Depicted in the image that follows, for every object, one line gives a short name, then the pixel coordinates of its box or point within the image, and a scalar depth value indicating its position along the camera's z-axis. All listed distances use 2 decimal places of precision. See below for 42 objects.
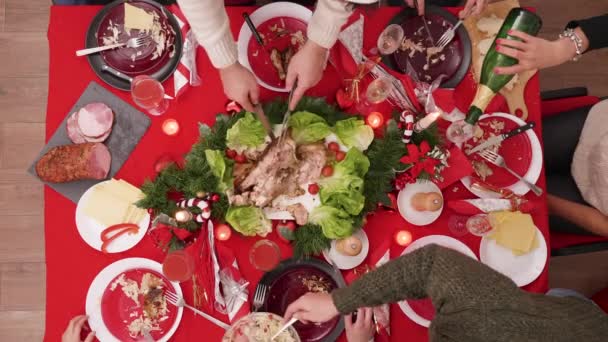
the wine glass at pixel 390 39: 1.73
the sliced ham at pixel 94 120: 1.65
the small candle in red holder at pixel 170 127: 1.68
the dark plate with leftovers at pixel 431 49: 1.77
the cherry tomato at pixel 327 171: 1.61
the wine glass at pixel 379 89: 1.67
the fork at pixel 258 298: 1.60
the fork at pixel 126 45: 1.68
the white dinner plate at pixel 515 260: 1.68
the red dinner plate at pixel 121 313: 1.61
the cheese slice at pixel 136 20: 1.70
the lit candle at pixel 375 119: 1.65
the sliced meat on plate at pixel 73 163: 1.62
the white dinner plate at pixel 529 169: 1.72
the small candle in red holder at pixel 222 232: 1.61
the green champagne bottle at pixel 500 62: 1.62
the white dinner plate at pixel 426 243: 1.64
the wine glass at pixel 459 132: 1.64
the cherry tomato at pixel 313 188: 1.61
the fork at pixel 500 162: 1.71
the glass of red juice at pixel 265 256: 1.57
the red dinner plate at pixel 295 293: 1.62
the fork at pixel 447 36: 1.76
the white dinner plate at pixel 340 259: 1.63
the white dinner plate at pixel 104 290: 1.60
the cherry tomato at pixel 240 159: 1.59
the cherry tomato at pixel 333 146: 1.63
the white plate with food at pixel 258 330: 1.50
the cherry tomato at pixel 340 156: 1.62
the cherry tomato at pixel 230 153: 1.59
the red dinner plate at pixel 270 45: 1.71
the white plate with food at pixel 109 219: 1.62
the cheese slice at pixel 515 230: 1.67
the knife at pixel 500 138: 1.68
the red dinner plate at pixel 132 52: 1.70
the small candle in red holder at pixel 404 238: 1.67
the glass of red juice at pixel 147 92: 1.63
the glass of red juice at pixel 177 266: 1.52
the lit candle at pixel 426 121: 1.58
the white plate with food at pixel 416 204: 1.68
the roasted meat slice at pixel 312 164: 1.62
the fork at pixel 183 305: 1.59
